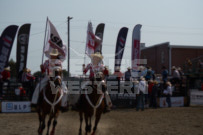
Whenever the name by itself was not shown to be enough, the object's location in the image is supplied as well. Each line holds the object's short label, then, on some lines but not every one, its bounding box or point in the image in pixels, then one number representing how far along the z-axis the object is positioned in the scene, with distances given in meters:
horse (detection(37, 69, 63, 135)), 9.88
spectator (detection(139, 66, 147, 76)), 21.31
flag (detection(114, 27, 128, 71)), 24.09
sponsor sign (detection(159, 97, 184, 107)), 22.38
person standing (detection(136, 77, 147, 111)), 19.56
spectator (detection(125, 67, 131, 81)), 20.54
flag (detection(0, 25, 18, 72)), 21.53
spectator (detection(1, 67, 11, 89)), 19.30
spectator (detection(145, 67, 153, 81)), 21.44
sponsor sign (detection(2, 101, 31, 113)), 19.34
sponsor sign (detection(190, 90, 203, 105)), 23.14
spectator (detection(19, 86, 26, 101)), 19.23
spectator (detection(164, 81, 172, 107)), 21.42
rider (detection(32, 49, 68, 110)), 10.11
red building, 41.62
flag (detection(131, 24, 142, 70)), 21.67
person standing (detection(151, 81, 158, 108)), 20.88
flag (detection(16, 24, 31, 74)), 22.11
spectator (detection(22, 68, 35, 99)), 19.30
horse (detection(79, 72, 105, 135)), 9.94
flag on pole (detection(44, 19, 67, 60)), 11.43
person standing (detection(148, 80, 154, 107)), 20.89
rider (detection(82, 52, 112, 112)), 10.20
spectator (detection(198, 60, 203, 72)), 31.38
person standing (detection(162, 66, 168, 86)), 22.16
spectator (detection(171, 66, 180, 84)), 22.73
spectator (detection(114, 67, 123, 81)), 20.20
